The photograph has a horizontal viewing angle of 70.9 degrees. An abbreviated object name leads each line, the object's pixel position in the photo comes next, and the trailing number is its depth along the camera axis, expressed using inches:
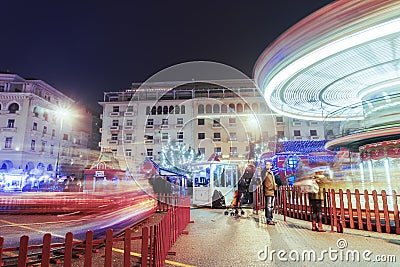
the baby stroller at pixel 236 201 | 449.1
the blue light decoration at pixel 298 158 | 987.2
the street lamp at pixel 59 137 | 1782.1
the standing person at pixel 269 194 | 350.6
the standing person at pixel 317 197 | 303.4
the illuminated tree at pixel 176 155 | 1394.9
